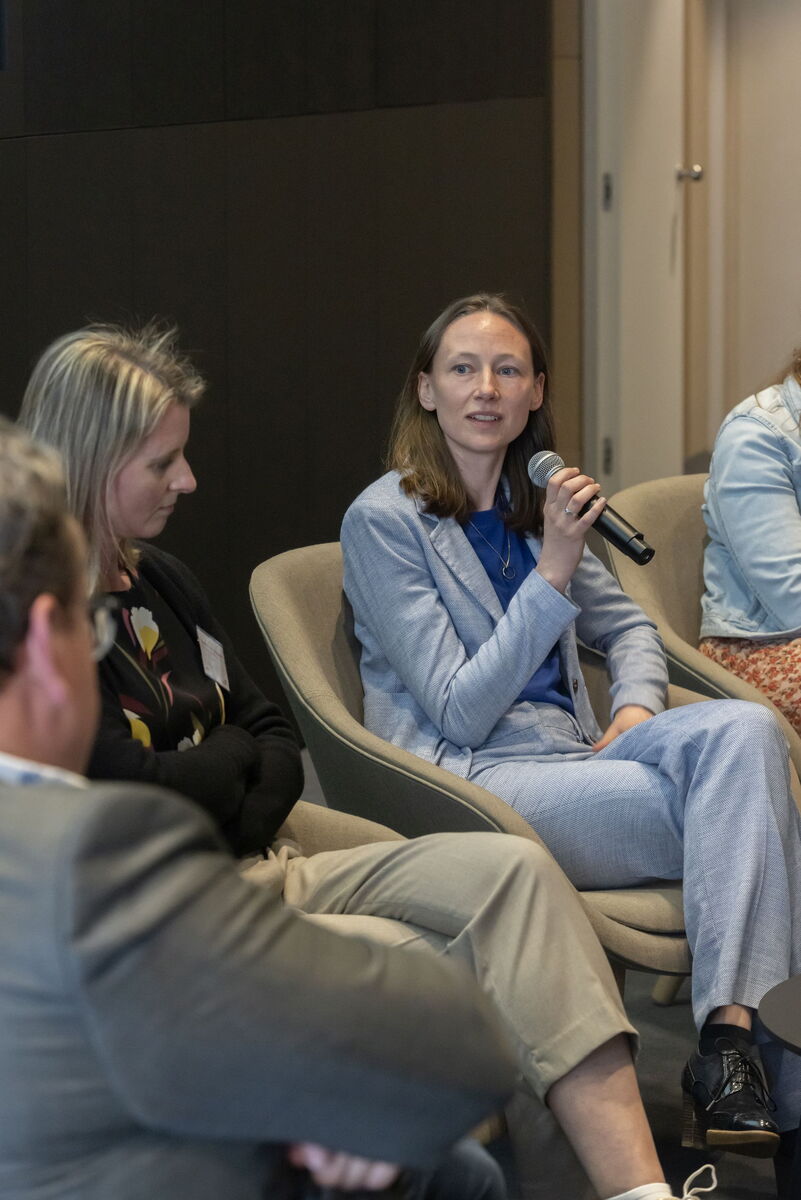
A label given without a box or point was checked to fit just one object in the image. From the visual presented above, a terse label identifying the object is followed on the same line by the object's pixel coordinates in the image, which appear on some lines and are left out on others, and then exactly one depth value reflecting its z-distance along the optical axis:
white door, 6.30
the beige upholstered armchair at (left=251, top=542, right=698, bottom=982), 4.16
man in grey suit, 2.40
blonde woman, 4.03
